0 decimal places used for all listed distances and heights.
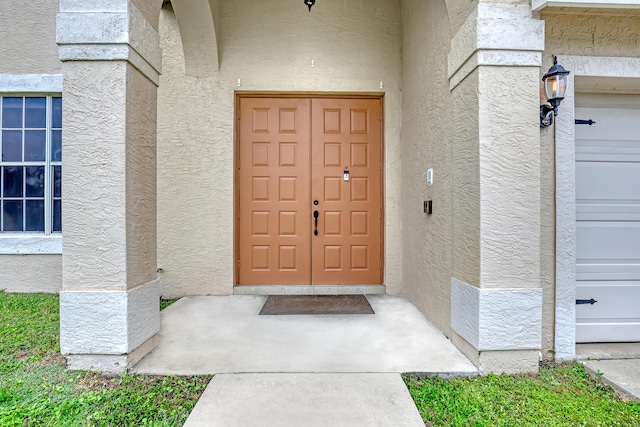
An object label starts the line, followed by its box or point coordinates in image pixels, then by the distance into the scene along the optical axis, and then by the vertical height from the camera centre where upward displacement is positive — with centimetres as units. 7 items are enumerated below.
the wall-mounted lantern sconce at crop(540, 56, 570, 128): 238 +88
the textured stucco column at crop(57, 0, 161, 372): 229 +16
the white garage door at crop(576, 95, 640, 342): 283 -7
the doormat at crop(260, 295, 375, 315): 363 -111
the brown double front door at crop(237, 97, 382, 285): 447 +23
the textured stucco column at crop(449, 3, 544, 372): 236 +15
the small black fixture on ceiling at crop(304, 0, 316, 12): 372 +234
